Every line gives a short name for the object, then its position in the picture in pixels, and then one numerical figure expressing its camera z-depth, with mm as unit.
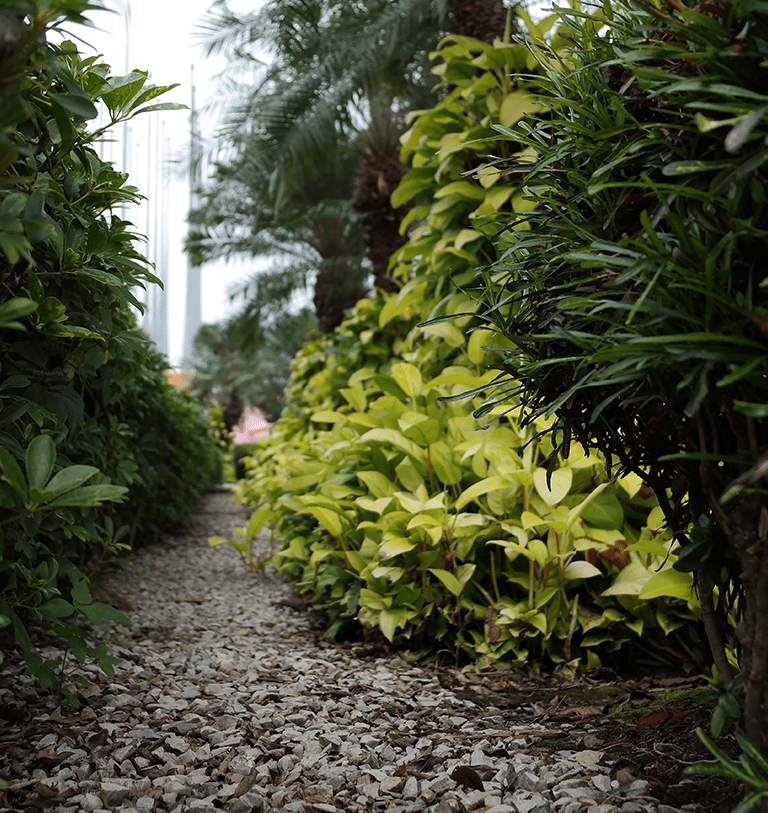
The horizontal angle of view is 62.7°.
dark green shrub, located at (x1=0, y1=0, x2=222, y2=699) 889
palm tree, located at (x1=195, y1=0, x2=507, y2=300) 6953
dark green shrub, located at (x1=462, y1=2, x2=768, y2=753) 868
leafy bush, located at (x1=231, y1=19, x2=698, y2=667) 2072
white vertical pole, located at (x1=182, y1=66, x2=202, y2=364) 20609
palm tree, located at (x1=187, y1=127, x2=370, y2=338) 10352
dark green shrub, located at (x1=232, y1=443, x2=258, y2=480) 15023
